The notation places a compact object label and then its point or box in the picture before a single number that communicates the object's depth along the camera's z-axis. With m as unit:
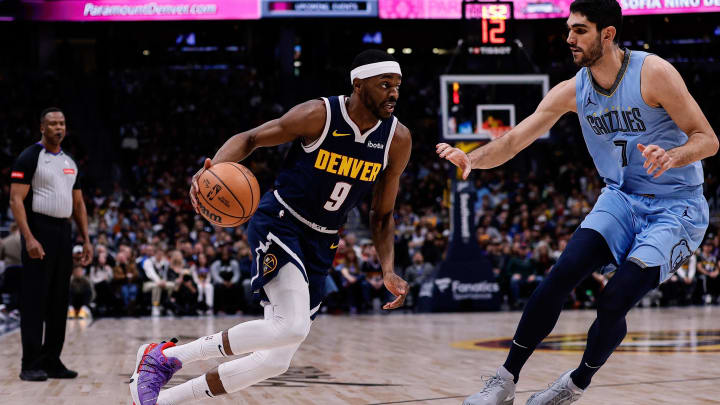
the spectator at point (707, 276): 15.80
